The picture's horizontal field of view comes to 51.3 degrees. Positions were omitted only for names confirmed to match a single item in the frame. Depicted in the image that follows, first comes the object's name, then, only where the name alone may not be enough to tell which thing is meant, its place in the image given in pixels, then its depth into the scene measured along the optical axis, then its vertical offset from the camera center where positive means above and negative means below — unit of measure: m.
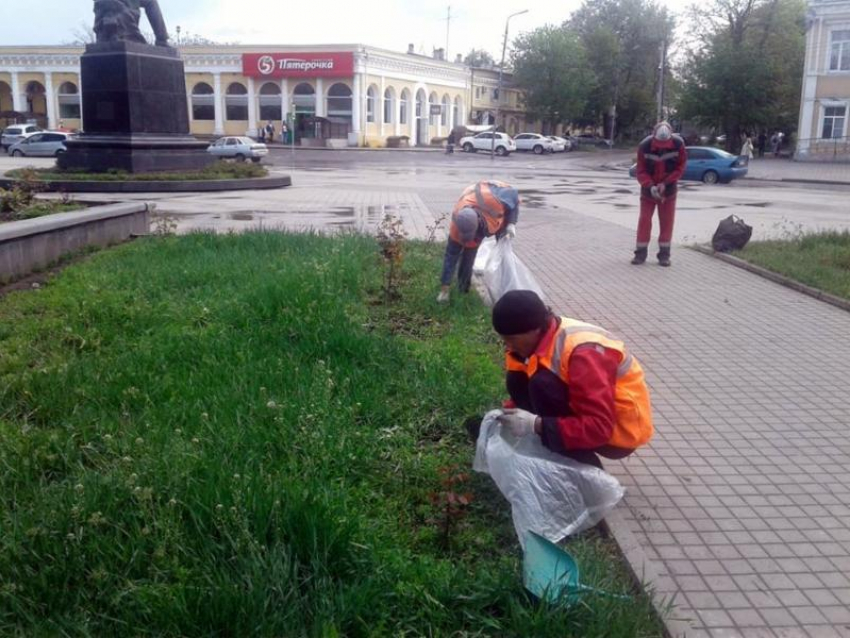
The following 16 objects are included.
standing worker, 10.99 -0.44
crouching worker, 3.69 -1.03
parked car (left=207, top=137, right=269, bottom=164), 46.12 -0.80
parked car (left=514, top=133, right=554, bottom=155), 65.31 -0.41
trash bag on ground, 12.17 -1.29
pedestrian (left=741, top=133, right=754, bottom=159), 48.88 -0.42
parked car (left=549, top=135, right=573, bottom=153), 66.88 -0.50
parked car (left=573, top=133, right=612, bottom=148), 77.75 -0.18
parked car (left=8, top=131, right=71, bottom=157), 45.84 -0.75
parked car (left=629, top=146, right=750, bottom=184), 33.55 -0.93
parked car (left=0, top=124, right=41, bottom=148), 51.38 -0.18
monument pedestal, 20.36 +0.51
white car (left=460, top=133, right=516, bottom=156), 62.12 -0.43
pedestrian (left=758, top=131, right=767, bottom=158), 66.06 +0.04
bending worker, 7.49 -0.69
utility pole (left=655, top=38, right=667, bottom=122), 56.18 +3.53
